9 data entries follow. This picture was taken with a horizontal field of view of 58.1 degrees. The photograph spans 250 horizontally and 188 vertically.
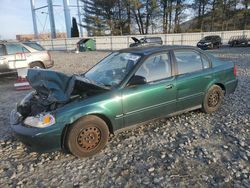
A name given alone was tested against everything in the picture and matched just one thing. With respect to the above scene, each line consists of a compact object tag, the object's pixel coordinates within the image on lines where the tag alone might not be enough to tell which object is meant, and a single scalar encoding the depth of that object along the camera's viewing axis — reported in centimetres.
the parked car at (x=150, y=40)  2300
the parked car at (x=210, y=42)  2408
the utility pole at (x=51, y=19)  3628
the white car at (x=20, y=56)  884
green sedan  306
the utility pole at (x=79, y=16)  3882
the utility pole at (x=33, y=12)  3900
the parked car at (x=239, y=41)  2469
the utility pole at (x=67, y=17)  3472
